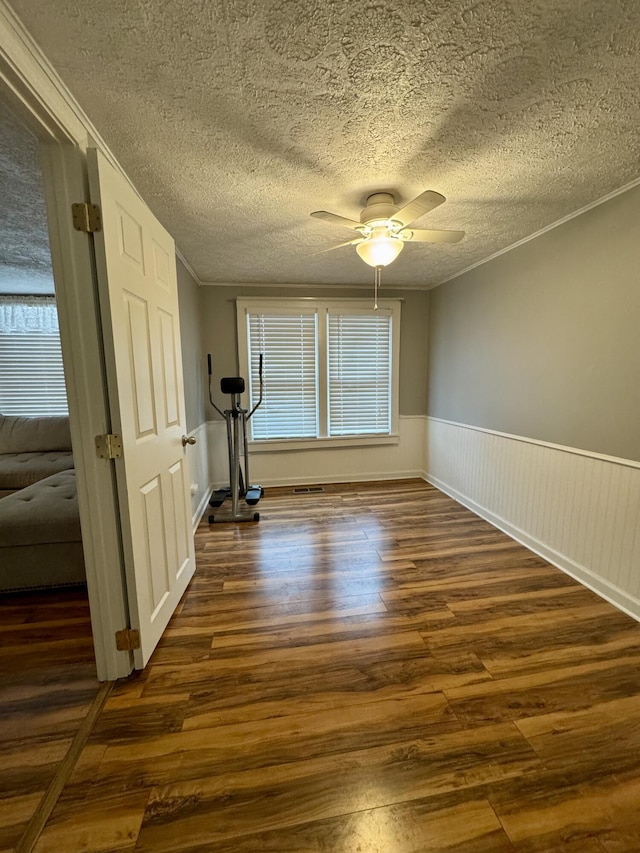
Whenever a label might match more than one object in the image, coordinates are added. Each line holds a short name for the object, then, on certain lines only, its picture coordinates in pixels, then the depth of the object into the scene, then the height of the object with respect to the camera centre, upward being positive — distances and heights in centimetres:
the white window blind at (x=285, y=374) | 393 +5
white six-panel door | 135 -5
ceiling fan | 196 +86
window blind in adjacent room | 388 +26
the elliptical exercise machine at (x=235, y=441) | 321 -61
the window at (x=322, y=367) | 392 +13
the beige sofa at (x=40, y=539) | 203 -96
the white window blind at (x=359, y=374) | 408 +5
